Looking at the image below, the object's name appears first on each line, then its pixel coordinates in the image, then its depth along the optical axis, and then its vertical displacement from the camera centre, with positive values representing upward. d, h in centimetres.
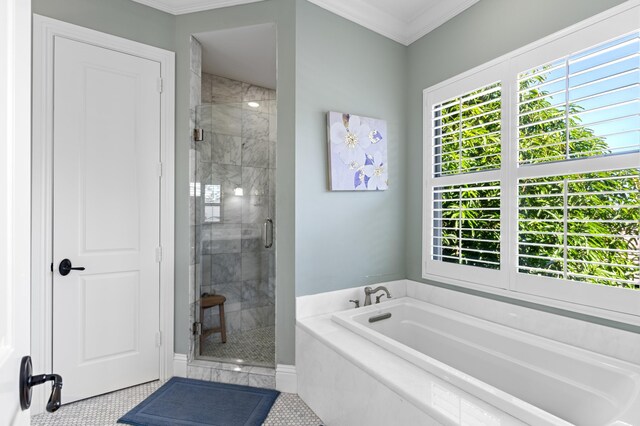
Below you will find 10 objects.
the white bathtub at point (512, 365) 143 -79
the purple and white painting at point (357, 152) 248 +47
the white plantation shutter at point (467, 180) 224 +25
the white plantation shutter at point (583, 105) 164 +59
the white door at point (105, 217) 217 -2
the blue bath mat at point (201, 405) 201 -121
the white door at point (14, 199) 60 +3
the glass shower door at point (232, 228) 261 -11
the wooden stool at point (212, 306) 267 -75
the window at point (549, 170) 166 +26
